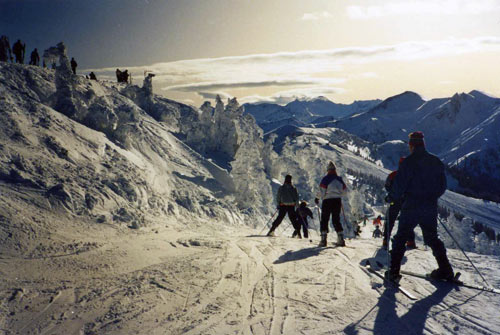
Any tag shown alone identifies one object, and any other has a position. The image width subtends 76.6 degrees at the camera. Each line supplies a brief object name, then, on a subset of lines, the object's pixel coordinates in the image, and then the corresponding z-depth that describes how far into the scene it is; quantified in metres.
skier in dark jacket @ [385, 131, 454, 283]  5.50
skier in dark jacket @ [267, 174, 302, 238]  11.49
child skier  13.27
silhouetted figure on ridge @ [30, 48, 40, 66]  26.17
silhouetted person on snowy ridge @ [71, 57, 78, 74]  29.49
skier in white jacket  8.88
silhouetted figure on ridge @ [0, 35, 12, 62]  24.33
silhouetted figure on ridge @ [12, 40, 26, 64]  24.91
